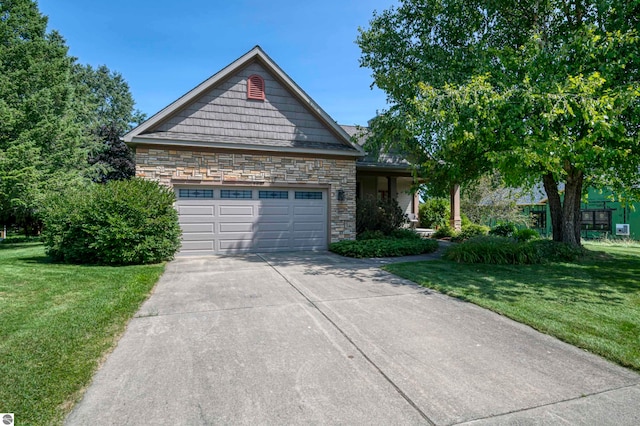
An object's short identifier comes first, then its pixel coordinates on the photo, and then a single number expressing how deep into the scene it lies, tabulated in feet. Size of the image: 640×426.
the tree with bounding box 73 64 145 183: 82.38
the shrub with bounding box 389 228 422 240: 43.70
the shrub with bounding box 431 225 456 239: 53.36
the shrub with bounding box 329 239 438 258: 34.65
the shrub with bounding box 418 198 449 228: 59.26
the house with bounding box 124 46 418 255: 35.45
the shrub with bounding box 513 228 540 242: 43.77
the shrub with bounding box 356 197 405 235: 44.75
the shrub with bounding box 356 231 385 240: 42.27
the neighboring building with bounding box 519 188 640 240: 63.67
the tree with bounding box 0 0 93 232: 53.31
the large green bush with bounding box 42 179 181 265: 28.40
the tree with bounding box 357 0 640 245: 24.59
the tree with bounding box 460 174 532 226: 67.46
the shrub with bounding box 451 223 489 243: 49.90
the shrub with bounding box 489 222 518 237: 51.93
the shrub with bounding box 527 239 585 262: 32.14
